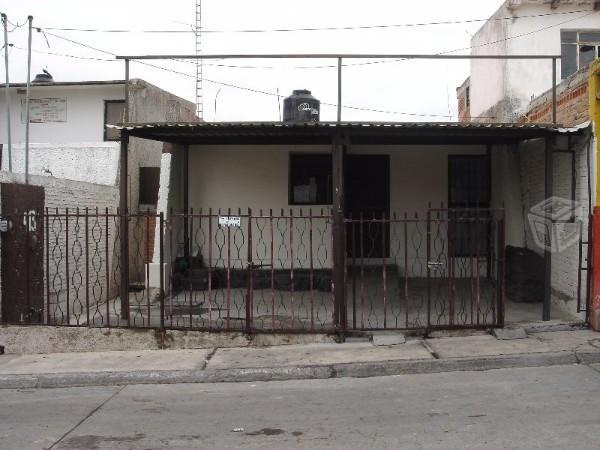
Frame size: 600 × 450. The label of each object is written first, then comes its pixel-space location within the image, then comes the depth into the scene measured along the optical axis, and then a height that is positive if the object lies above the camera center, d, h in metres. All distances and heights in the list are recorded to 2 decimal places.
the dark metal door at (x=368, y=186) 11.84 +0.58
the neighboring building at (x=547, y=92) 8.26 +3.14
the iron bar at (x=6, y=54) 11.71 +3.31
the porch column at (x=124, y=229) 8.08 -0.24
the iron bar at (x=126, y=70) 8.48 +2.11
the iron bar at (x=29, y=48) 11.44 +3.24
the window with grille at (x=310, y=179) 11.77 +0.72
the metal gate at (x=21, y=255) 7.98 -0.61
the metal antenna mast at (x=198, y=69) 17.31 +4.61
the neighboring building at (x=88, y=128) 12.95 +2.30
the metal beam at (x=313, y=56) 8.36 +2.31
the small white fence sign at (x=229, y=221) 8.05 -0.10
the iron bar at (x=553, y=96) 8.48 +1.77
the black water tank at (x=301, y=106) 10.81 +2.03
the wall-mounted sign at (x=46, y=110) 15.76 +2.80
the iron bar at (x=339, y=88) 8.35 +1.85
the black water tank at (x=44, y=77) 16.44 +3.89
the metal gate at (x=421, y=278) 7.93 -1.20
